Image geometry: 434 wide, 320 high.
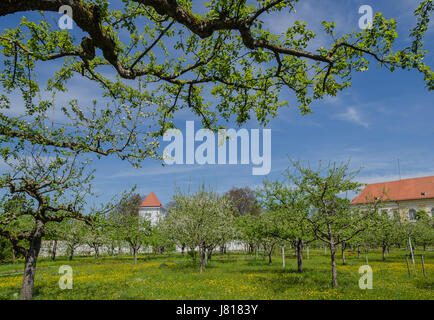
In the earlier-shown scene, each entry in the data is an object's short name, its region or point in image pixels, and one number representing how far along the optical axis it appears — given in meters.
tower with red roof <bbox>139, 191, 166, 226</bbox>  87.00
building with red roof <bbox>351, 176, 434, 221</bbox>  71.81
